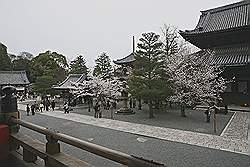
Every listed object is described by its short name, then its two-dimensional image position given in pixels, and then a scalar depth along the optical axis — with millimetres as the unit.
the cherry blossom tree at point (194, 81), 16484
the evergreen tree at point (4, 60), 54191
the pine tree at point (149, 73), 16138
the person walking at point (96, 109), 19086
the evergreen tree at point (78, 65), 42306
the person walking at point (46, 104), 25709
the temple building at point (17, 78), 48681
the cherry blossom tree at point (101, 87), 23188
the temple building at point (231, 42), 18442
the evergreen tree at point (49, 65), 43197
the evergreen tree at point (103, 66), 28125
